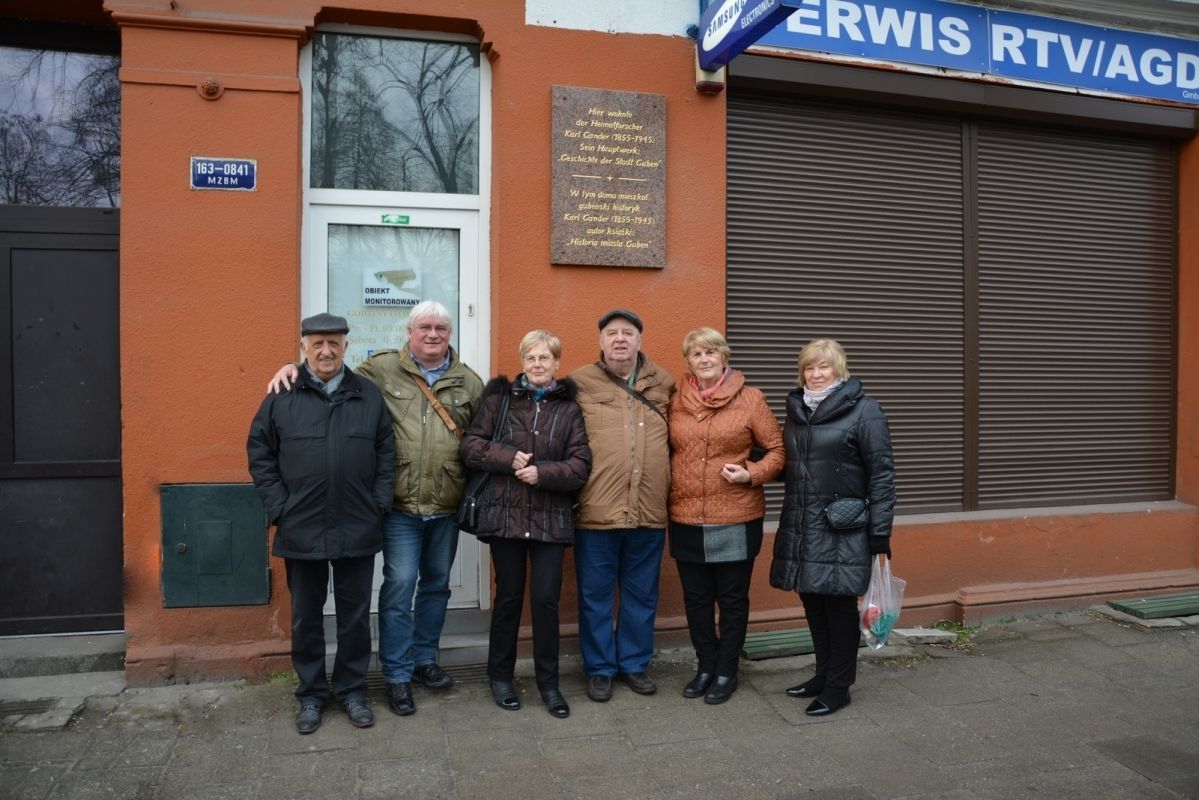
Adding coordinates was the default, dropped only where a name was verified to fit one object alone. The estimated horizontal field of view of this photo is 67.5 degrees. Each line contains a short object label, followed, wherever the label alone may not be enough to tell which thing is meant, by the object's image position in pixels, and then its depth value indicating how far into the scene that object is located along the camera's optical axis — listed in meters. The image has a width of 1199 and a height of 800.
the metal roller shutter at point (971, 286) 5.65
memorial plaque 4.96
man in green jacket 4.18
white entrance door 4.96
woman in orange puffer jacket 4.26
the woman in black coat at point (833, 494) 4.07
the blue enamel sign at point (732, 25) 4.14
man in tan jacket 4.25
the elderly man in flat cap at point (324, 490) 3.87
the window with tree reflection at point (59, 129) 4.89
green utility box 4.57
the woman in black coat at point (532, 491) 4.08
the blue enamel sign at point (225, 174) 4.57
